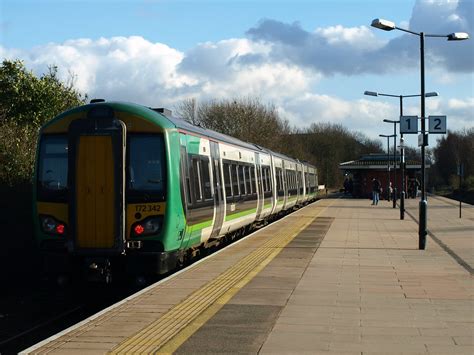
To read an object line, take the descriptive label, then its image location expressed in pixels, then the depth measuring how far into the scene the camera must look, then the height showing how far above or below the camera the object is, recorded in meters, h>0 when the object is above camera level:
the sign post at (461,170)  33.28 +0.86
